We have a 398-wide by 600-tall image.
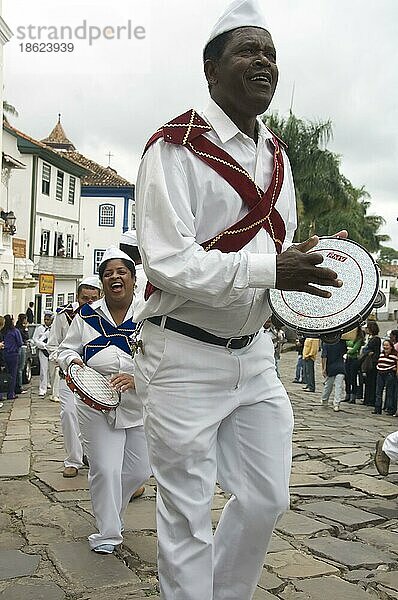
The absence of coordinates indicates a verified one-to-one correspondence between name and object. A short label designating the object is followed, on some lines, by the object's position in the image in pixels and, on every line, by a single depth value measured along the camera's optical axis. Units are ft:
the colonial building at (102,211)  166.09
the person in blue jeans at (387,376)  45.27
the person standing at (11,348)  47.75
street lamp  88.80
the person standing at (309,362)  54.14
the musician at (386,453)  21.86
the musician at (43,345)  51.01
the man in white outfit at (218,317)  8.81
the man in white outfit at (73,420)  24.59
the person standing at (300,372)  63.04
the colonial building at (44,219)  114.46
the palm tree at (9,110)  110.63
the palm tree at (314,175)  123.85
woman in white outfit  15.74
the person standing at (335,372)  46.29
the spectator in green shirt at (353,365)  52.42
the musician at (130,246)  20.49
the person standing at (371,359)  49.37
